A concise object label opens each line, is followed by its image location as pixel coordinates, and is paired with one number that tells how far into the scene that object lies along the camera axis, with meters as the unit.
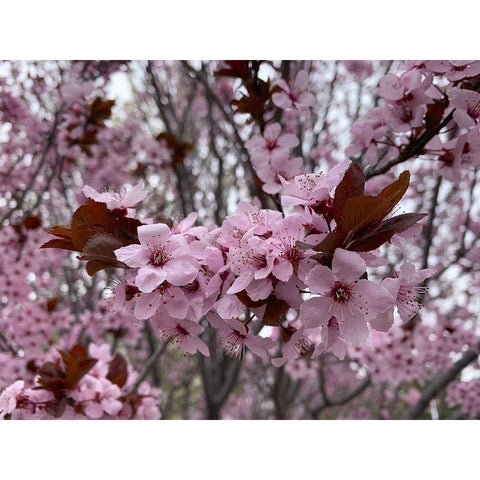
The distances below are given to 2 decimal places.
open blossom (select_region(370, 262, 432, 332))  0.14
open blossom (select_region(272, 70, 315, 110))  0.23
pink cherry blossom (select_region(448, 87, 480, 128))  0.18
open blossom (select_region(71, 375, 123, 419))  0.22
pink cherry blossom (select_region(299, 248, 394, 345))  0.12
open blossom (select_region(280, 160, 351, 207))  0.14
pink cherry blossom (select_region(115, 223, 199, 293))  0.13
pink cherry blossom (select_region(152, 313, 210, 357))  0.15
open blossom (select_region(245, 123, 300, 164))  0.22
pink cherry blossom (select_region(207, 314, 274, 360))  0.15
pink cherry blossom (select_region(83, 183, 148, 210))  0.15
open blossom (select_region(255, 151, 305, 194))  0.21
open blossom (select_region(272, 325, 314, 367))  0.16
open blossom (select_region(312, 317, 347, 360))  0.14
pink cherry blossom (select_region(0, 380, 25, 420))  0.19
